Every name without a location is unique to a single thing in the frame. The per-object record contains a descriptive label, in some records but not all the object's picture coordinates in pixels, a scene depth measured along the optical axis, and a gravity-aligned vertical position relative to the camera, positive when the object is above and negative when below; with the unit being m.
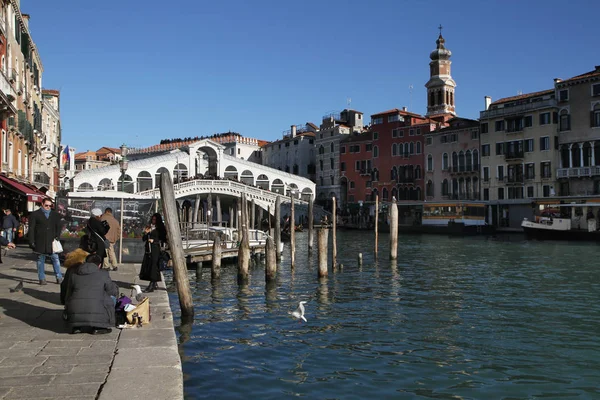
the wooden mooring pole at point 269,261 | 16.16 -1.03
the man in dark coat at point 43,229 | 9.95 -0.06
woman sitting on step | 6.45 -0.80
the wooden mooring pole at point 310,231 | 27.88 -0.44
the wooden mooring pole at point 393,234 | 22.86 -0.47
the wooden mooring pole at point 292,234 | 20.37 -0.45
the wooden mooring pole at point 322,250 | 16.92 -0.79
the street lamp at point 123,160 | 16.20 +1.76
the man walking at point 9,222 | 13.66 +0.09
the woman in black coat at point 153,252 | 10.02 -0.47
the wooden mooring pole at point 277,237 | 23.00 -0.54
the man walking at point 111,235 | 12.55 -0.22
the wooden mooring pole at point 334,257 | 19.67 -1.14
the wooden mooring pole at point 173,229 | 9.58 -0.08
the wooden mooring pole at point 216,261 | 16.88 -1.06
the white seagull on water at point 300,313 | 10.79 -1.64
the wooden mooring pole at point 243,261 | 16.38 -1.03
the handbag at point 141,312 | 7.13 -1.06
